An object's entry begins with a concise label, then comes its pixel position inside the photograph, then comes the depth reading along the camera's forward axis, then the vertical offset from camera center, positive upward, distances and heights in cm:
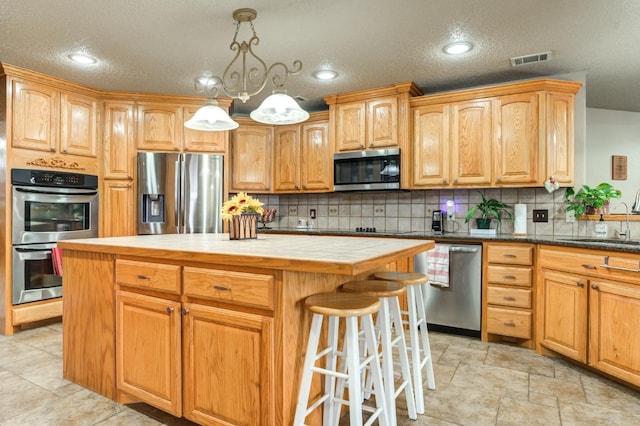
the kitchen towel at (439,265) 326 -44
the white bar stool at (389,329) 170 -55
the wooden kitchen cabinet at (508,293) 302 -64
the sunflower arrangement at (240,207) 244 +4
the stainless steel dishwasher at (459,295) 319 -70
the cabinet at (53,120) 335 +86
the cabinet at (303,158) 430 +63
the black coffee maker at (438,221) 386 -8
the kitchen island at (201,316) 152 -48
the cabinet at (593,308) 224 -62
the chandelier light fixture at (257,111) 222 +61
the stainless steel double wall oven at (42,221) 333 -9
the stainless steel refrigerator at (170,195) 405 +18
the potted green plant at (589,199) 323 +12
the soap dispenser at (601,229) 323 -13
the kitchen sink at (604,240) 289 -21
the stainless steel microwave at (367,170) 382 +44
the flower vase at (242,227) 243 -9
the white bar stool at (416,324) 202 -62
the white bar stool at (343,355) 146 -59
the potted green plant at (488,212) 358 +1
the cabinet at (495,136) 330 +70
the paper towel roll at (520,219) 348 -5
